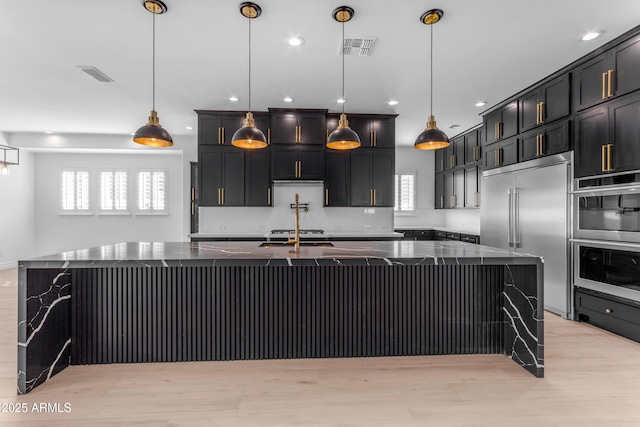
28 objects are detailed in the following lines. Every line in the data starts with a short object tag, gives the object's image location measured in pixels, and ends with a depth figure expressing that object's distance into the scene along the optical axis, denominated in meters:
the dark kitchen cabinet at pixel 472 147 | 5.71
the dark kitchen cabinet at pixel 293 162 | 5.17
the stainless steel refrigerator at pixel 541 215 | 3.62
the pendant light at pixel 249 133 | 2.59
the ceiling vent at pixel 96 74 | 3.61
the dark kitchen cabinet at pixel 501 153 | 4.45
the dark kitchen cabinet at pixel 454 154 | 6.34
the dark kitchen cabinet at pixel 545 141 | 3.64
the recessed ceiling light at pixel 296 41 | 3.01
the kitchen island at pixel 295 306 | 2.34
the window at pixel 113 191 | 7.14
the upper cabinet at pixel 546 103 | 3.63
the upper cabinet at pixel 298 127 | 5.14
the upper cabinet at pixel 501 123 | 4.45
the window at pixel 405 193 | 7.52
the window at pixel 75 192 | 7.11
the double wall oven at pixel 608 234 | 2.93
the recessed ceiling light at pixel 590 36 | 2.94
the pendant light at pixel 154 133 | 2.58
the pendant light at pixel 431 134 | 2.64
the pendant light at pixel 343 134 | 2.63
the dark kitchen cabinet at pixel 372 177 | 5.36
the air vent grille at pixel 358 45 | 3.04
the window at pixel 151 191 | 7.18
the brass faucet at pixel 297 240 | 2.68
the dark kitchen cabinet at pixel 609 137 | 2.93
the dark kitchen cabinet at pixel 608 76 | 2.92
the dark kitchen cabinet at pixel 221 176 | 5.21
